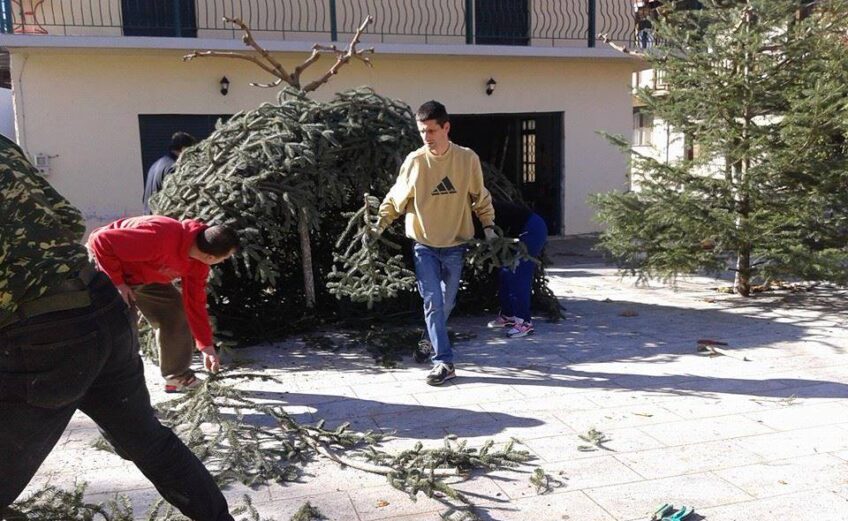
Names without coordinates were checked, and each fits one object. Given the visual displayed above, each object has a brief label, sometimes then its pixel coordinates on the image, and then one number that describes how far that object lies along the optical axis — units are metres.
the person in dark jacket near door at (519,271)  6.39
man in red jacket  3.99
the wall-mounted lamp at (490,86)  13.00
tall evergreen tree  7.05
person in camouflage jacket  2.29
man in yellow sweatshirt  5.14
